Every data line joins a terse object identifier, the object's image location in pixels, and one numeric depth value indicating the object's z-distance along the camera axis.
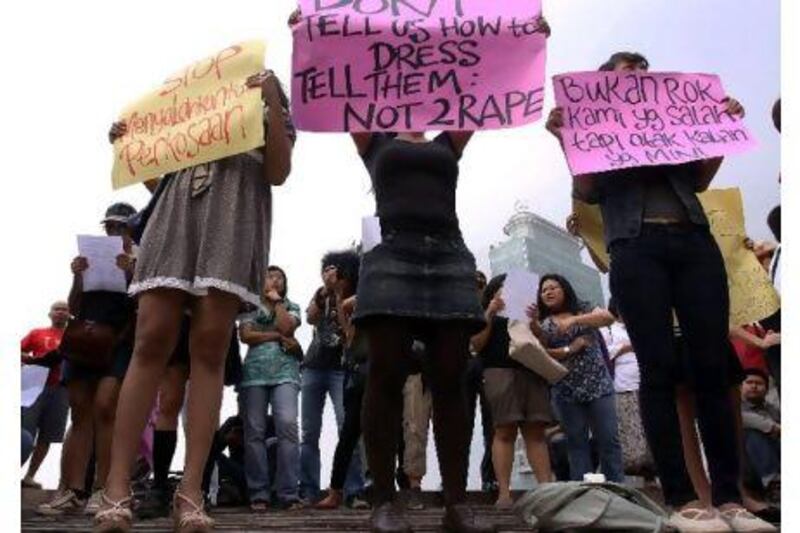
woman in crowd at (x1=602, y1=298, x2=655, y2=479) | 7.20
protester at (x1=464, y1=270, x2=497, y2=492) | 6.26
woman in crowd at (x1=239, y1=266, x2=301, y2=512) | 5.90
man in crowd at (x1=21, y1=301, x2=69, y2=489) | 6.97
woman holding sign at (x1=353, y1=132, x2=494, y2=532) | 3.40
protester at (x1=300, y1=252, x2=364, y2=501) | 6.46
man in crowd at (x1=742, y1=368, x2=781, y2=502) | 4.96
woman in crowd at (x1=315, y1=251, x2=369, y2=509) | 5.86
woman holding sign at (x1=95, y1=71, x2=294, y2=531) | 3.26
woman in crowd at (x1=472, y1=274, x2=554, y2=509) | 5.78
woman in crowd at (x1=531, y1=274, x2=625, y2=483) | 5.80
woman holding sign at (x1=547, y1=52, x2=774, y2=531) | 3.50
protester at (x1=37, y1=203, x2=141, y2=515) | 5.18
